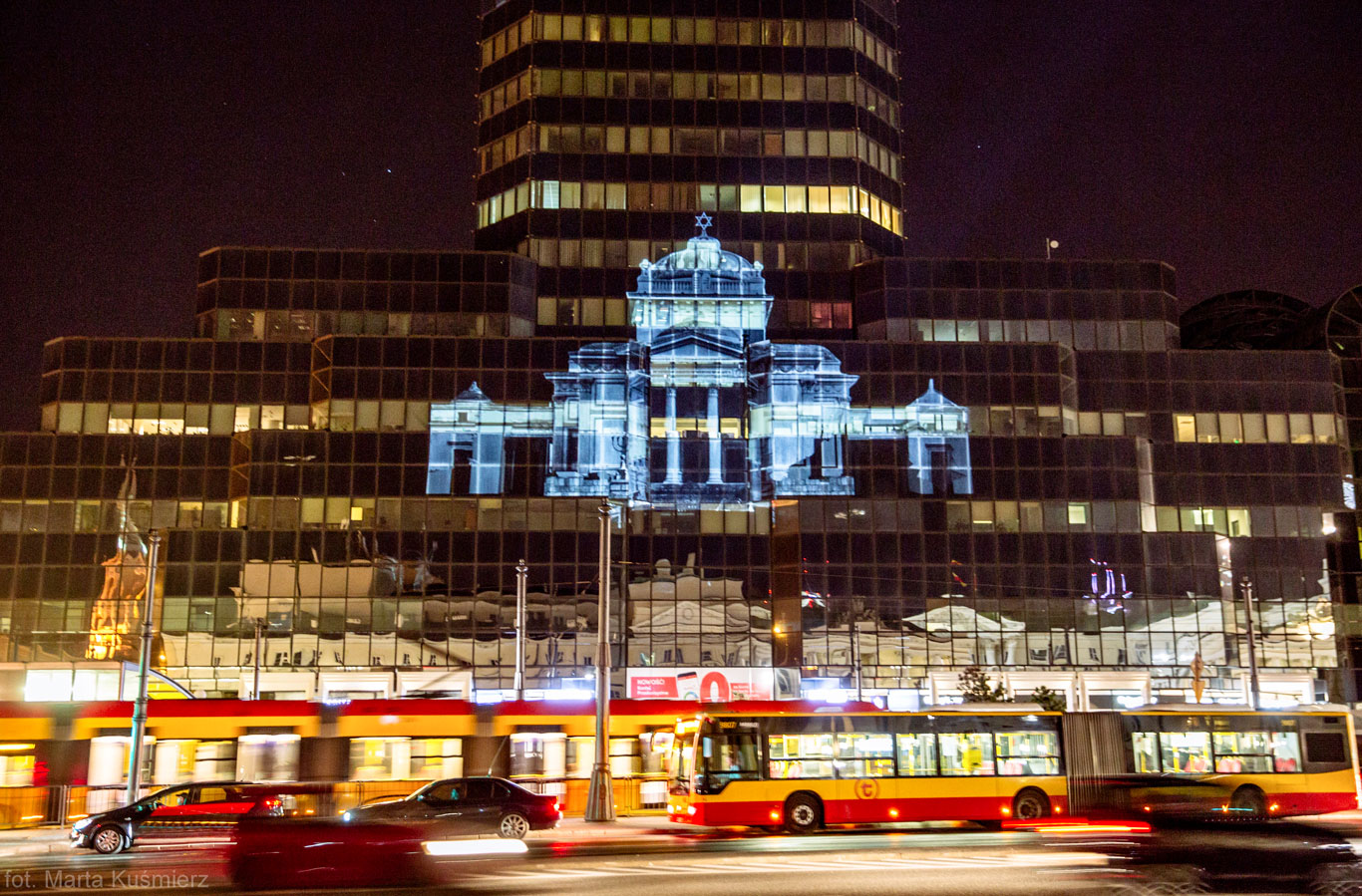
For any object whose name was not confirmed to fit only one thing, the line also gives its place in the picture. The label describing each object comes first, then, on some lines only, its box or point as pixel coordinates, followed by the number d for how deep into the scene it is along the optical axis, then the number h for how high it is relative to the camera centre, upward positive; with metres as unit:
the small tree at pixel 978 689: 62.69 +2.30
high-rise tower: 88.50 +39.06
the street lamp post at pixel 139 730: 37.59 +0.34
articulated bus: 35.22 -0.69
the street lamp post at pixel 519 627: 54.22 +4.60
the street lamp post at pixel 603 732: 37.94 +0.19
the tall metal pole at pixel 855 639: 67.60 +5.08
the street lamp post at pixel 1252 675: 51.72 +2.31
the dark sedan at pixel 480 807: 31.25 -1.60
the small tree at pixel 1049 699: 57.34 +1.67
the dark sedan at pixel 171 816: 30.19 -1.68
